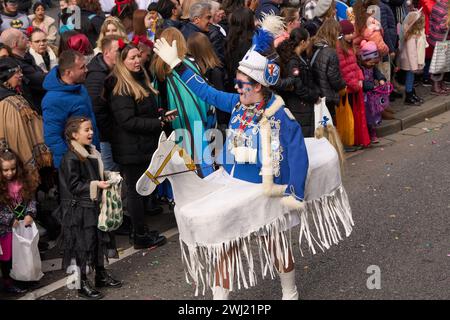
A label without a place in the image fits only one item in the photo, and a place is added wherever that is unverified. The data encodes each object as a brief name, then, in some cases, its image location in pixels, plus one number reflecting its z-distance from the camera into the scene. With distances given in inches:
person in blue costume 197.5
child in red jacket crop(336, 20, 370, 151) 355.9
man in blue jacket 244.5
